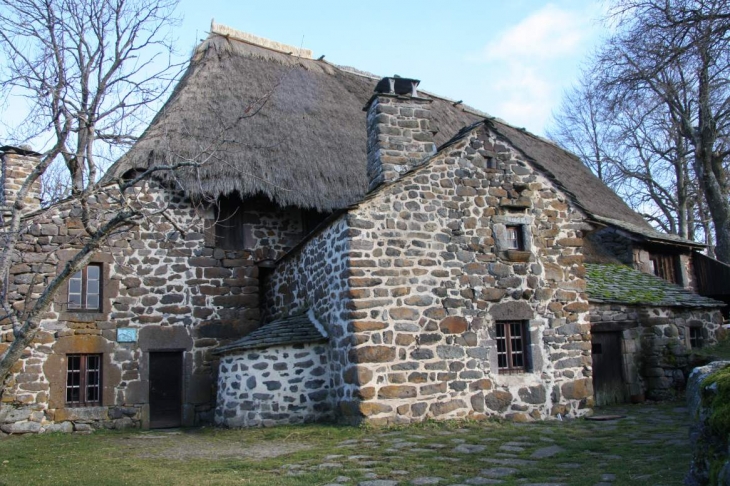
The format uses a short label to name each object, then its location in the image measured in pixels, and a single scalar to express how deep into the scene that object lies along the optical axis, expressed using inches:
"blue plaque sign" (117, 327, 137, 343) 469.4
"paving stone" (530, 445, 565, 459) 283.3
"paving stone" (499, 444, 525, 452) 296.0
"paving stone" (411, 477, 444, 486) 232.9
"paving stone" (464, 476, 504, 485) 234.4
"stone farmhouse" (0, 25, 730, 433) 388.5
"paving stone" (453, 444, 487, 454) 293.3
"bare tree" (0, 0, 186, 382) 289.0
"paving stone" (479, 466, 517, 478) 245.8
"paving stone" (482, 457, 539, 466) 265.7
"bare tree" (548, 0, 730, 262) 393.7
